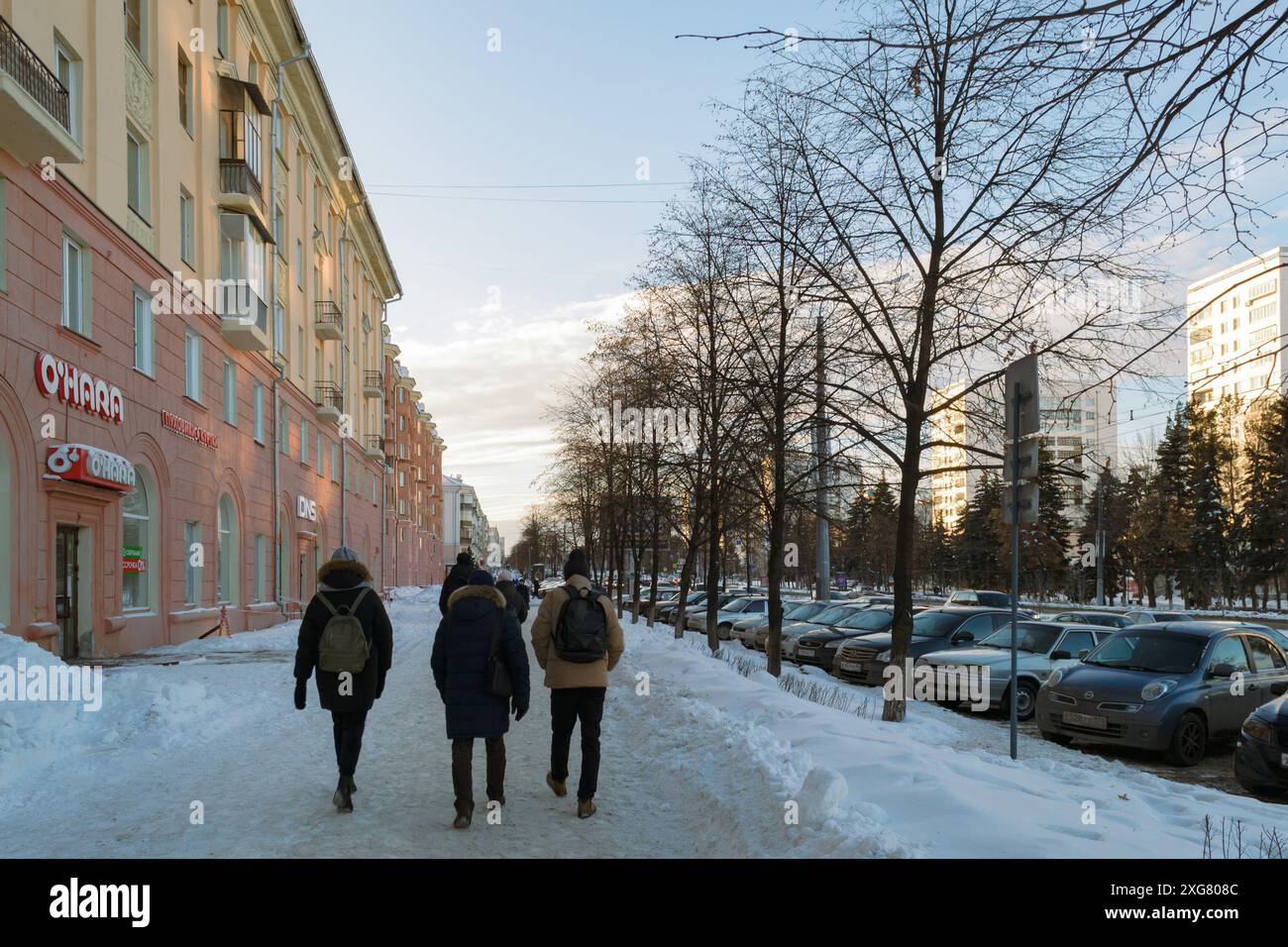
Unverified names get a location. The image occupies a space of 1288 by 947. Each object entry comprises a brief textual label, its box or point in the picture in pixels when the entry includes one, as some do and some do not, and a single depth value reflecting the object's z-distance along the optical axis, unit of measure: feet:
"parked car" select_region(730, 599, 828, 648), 89.61
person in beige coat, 24.09
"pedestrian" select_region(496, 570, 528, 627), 38.90
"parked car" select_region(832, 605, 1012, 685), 58.34
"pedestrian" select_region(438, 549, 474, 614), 43.04
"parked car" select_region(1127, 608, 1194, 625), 84.26
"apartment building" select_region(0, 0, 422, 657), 45.55
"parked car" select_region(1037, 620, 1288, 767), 36.04
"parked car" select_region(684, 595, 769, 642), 103.76
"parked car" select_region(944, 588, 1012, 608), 103.57
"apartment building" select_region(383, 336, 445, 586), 216.95
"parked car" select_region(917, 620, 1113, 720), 47.50
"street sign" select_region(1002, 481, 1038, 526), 32.32
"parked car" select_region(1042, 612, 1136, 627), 74.69
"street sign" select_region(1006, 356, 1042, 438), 31.73
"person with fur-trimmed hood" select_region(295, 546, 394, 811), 22.94
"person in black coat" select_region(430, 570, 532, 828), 22.02
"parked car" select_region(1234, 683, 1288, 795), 28.55
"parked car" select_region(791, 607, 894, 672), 69.82
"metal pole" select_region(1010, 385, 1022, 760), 32.19
